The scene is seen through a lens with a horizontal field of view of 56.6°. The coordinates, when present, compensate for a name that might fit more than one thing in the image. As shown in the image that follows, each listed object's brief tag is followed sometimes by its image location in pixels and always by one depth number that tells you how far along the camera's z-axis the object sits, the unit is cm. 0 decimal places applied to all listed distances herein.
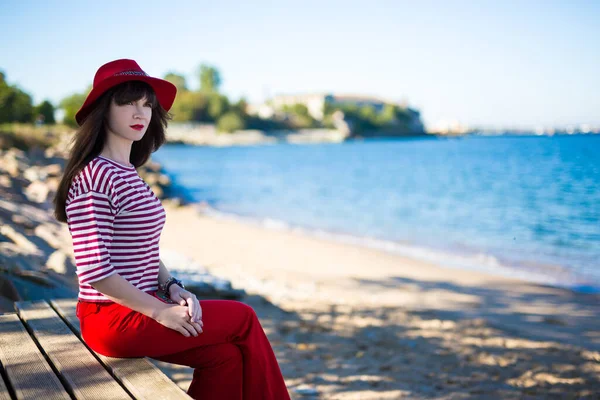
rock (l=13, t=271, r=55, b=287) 453
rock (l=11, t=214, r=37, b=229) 797
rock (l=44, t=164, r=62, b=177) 1708
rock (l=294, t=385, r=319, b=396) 422
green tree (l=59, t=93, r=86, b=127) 4659
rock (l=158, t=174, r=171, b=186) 2542
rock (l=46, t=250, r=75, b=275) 568
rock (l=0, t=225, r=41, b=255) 632
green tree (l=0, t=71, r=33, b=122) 2334
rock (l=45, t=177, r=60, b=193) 1341
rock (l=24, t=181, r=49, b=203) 1192
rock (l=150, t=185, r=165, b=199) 2174
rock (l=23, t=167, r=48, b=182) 1439
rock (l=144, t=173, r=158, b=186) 2372
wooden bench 196
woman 218
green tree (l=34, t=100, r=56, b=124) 4085
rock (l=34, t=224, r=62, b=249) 760
